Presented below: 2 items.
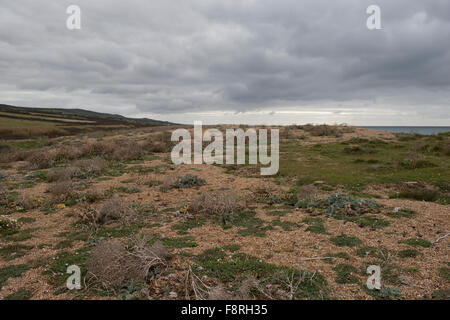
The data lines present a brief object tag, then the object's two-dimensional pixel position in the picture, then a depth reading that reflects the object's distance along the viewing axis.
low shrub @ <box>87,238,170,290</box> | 3.68
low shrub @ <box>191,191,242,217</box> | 6.41
